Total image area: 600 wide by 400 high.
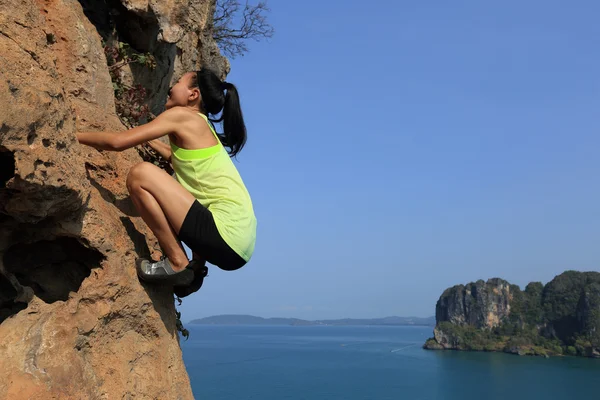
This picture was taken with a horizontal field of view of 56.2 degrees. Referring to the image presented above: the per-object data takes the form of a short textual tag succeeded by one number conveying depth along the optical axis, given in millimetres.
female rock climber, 3309
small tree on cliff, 10307
